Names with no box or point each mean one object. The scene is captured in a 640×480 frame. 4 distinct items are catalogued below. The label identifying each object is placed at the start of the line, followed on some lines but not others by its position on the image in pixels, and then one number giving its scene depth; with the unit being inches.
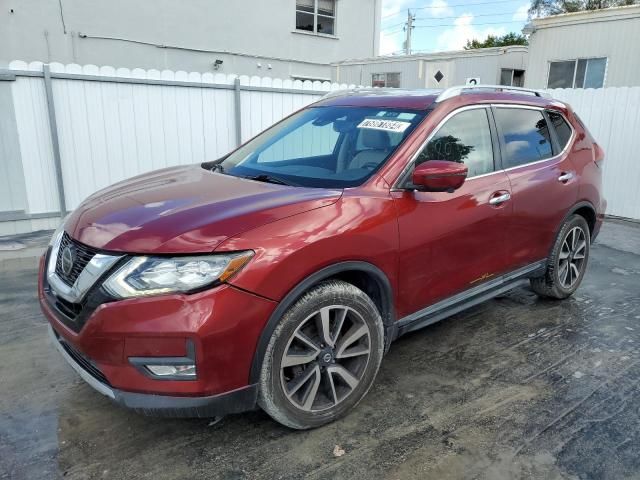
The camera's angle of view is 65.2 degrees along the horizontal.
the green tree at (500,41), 1616.6
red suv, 86.0
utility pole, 1717.8
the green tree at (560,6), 1202.6
